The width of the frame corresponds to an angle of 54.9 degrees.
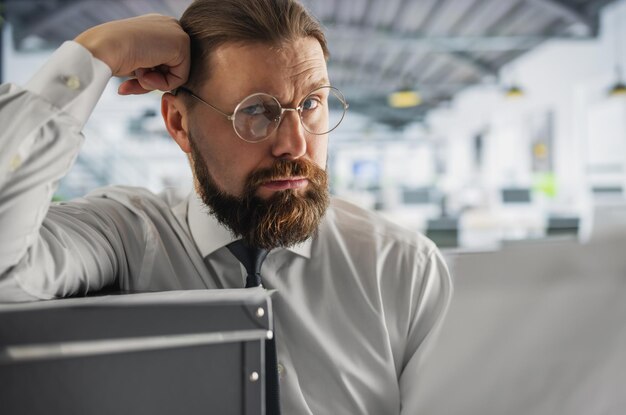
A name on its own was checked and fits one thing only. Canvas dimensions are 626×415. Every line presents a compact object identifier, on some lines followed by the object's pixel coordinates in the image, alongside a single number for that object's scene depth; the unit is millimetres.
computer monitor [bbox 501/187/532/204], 9055
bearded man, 1243
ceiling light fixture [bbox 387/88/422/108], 10922
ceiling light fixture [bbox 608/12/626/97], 8164
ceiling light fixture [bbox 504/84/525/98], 10617
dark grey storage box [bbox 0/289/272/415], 592
